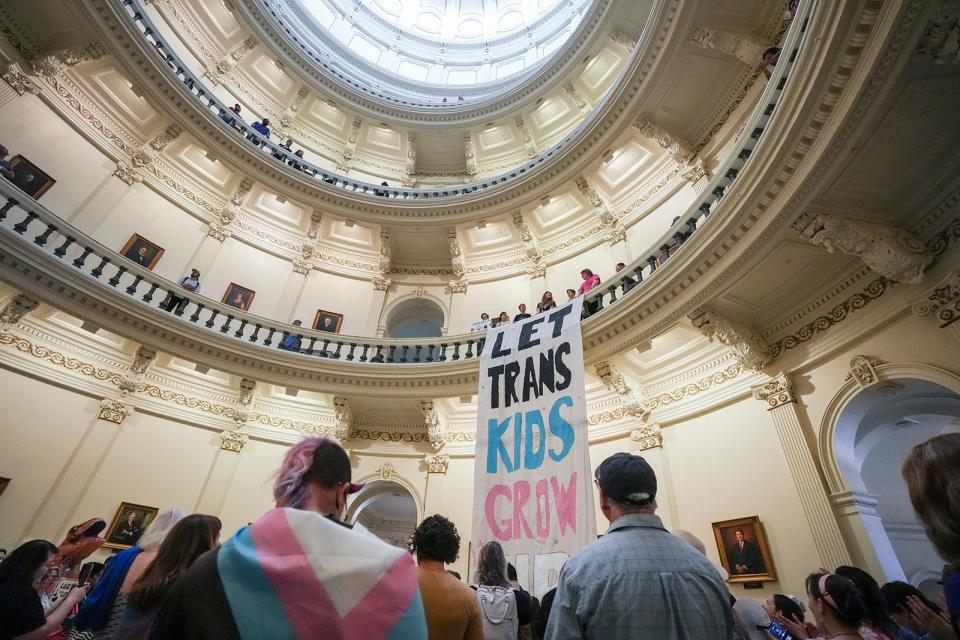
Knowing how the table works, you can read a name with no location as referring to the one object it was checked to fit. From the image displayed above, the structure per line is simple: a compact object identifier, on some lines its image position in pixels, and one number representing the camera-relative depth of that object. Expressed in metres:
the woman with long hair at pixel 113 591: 2.26
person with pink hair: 1.02
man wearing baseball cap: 1.60
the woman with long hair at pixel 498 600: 3.10
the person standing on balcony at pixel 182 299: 9.10
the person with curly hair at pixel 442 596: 2.12
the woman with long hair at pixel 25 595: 2.32
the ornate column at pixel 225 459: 8.91
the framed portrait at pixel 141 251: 9.90
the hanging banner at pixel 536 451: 4.92
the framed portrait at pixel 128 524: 7.77
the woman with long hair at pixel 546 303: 9.28
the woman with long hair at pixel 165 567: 1.89
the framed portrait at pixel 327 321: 12.10
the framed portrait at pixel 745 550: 6.07
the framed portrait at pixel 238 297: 11.13
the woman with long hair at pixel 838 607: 2.39
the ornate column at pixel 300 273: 11.92
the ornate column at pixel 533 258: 12.17
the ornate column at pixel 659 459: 7.45
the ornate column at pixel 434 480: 9.89
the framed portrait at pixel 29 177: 8.54
